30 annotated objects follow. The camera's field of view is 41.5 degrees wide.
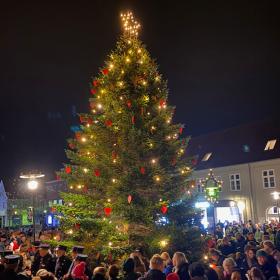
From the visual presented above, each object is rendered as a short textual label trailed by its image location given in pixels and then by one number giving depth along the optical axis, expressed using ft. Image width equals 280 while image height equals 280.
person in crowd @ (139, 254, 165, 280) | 22.63
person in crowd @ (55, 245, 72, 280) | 31.58
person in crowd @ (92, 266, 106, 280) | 23.84
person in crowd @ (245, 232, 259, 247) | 45.85
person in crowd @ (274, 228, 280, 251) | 46.98
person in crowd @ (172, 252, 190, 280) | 25.07
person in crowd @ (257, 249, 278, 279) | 27.02
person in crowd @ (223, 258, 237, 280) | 25.67
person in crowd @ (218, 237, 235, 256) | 41.39
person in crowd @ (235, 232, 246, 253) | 45.16
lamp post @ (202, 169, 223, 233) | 75.31
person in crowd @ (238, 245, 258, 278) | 31.74
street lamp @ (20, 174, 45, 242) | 44.17
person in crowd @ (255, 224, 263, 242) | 56.72
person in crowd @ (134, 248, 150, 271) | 31.22
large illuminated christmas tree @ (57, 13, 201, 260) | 36.52
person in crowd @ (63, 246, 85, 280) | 32.45
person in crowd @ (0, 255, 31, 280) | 23.33
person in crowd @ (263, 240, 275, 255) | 30.89
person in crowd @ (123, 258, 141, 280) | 24.97
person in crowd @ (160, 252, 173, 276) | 28.76
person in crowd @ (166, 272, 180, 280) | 23.47
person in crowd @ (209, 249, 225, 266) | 31.96
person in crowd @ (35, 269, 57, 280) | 22.18
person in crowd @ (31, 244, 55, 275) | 33.66
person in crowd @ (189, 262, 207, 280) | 21.88
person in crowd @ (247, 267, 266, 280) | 23.44
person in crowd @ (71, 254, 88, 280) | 27.07
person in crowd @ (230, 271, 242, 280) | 24.21
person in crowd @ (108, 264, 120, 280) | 24.58
